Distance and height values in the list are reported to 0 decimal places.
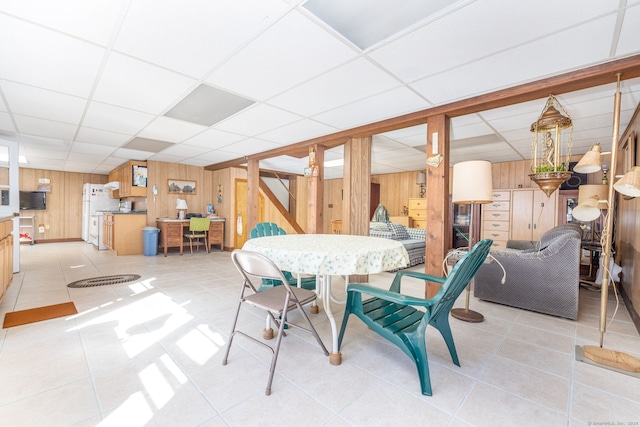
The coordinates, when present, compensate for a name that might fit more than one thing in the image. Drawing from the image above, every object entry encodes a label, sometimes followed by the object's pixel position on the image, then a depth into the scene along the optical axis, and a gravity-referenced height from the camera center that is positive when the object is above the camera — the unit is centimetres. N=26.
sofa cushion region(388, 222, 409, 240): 573 -48
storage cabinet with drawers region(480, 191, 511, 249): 624 -19
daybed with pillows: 544 -57
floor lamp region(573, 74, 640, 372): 200 -36
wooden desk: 666 -68
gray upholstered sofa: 289 -74
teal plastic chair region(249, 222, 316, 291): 285 -76
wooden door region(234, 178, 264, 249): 741 -30
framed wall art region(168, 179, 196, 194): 725 +49
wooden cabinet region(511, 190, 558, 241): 575 -5
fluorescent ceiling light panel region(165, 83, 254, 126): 299 +120
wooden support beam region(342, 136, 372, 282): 416 +27
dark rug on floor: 393 -117
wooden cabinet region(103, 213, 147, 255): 648 -69
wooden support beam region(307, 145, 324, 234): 460 +20
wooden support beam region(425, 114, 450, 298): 320 +14
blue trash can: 652 -84
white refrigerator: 820 +4
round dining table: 188 -35
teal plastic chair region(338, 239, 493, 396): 169 -77
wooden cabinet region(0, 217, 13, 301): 310 -65
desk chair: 671 -54
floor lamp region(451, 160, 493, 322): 266 +27
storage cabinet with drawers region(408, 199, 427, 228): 762 -8
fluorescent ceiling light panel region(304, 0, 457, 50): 167 +124
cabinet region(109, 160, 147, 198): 671 +62
